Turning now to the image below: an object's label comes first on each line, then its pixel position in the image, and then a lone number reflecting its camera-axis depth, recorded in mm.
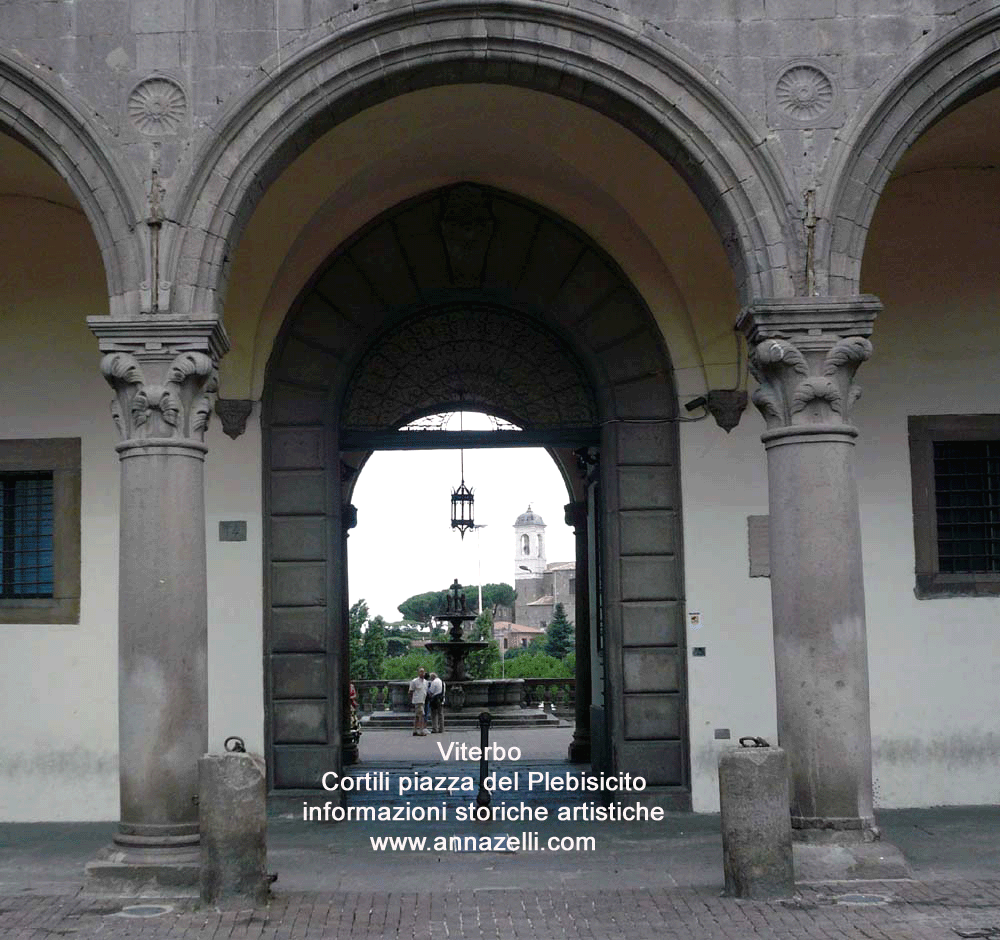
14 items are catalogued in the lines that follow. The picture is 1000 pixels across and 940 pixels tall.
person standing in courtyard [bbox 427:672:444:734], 22266
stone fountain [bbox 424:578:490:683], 25328
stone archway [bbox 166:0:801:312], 9203
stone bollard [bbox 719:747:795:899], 8172
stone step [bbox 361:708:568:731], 23375
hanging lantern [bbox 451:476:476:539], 18078
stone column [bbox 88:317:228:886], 8750
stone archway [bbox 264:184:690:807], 11969
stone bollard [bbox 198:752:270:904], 8188
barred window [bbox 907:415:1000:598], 12117
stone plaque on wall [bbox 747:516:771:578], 12031
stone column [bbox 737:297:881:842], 8820
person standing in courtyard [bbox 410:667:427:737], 21781
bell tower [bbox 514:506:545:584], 109062
